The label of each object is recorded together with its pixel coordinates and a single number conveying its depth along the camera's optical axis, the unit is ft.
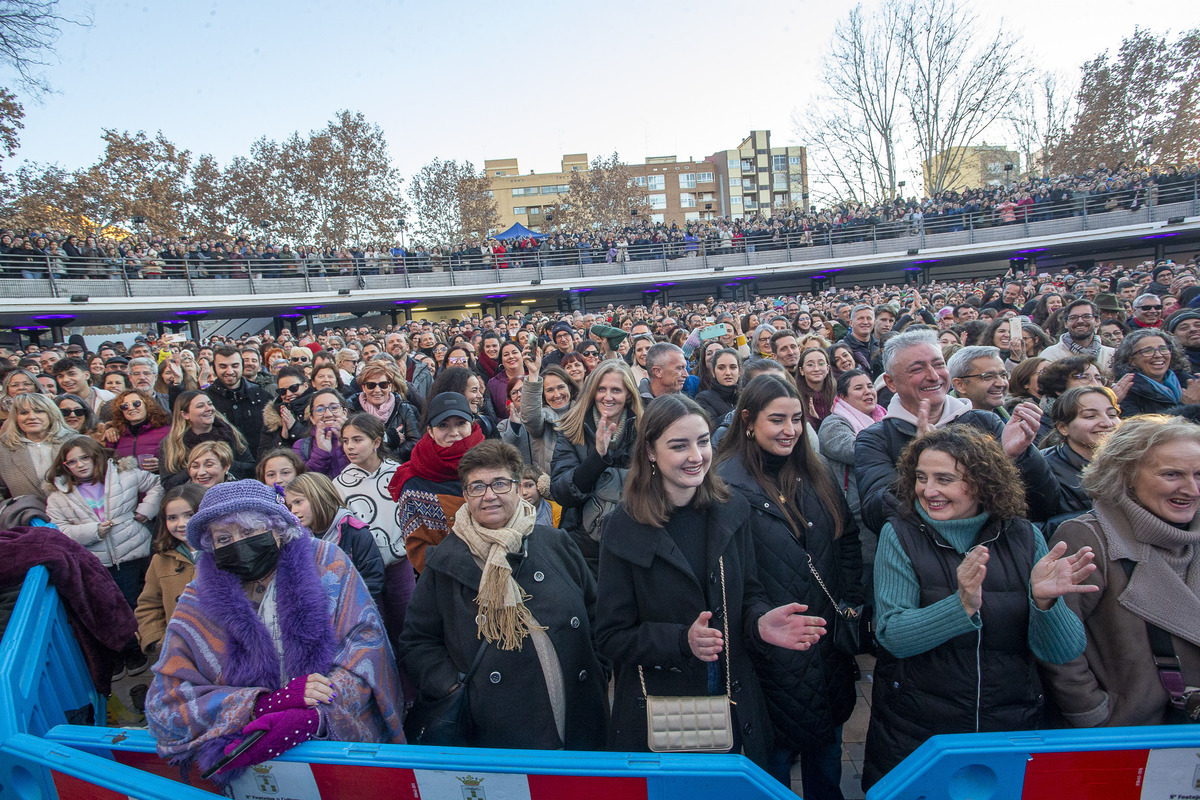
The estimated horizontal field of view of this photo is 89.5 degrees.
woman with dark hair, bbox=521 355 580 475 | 12.71
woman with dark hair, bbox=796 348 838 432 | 13.71
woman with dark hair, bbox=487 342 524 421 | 18.53
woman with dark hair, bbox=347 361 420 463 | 15.17
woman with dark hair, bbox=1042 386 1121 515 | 8.41
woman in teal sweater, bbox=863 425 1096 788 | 6.09
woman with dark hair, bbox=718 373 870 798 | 7.17
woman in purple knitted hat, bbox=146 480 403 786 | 5.74
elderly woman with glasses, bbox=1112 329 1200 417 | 12.00
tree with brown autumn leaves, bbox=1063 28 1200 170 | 98.78
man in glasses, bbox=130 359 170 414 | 17.31
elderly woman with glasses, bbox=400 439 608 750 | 6.86
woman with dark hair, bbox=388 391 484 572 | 9.60
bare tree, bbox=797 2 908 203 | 100.48
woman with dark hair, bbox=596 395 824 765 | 6.57
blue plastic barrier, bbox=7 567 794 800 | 4.91
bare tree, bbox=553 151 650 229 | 139.74
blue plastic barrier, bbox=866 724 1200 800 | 4.83
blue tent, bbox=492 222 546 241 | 102.68
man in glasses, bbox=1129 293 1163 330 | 18.66
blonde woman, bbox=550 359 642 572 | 9.92
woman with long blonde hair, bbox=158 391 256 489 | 13.17
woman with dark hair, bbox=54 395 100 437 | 15.01
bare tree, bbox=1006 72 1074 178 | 113.29
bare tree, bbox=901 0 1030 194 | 94.63
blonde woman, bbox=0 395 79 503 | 12.94
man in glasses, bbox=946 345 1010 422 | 10.10
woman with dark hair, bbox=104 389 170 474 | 14.39
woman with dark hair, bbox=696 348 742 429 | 14.59
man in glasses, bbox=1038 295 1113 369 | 16.90
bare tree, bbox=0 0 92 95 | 33.96
